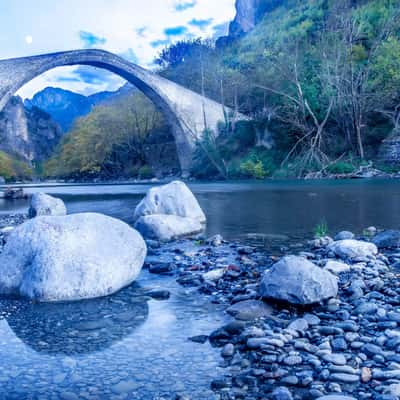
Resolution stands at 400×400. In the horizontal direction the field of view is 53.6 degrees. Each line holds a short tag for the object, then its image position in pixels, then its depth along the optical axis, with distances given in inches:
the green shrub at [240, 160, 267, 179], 1020.5
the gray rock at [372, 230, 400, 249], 194.4
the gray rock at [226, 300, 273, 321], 112.0
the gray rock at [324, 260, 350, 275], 151.2
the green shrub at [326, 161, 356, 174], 854.0
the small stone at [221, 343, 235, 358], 90.9
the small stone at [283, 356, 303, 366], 83.9
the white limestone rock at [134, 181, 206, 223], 299.3
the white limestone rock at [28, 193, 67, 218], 380.8
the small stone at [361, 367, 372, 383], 75.9
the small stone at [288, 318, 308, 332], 100.9
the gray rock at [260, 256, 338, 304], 116.3
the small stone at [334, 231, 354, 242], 218.4
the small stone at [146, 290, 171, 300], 135.9
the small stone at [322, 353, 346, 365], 82.3
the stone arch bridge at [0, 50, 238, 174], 993.5
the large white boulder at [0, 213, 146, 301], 132.0
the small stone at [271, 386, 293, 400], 71.2
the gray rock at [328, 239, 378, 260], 173.5
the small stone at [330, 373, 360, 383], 75.9
